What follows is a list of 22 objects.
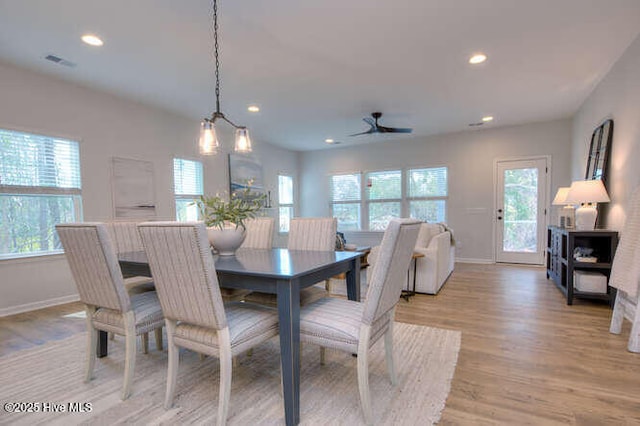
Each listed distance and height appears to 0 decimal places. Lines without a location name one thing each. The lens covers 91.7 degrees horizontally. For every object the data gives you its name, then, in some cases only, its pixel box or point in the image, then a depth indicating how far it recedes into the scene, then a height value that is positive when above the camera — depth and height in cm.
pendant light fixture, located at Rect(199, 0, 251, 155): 238 +54
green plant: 219 -6
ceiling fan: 465 +113
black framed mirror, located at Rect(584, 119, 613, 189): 348 +62
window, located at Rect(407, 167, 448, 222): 641 +22
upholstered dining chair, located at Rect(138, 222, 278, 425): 141 -48
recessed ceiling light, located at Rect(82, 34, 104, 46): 266 +144
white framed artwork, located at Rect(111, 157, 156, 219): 405 +21
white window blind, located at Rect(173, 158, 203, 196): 487 +44
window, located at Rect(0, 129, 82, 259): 325 +15
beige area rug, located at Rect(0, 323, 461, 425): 161 -110
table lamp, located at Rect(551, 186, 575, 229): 379 -14
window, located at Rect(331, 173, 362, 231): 741 +9
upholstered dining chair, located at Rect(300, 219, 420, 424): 146 -59
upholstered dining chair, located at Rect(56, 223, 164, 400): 169 -51
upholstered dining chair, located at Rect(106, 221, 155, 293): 242 -30
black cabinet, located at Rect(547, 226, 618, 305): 314 -59
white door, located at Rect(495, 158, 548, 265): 558 -12
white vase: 219 -24
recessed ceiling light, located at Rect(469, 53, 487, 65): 307 +147
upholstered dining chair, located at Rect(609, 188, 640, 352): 230 -57
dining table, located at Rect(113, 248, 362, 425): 150 -41
